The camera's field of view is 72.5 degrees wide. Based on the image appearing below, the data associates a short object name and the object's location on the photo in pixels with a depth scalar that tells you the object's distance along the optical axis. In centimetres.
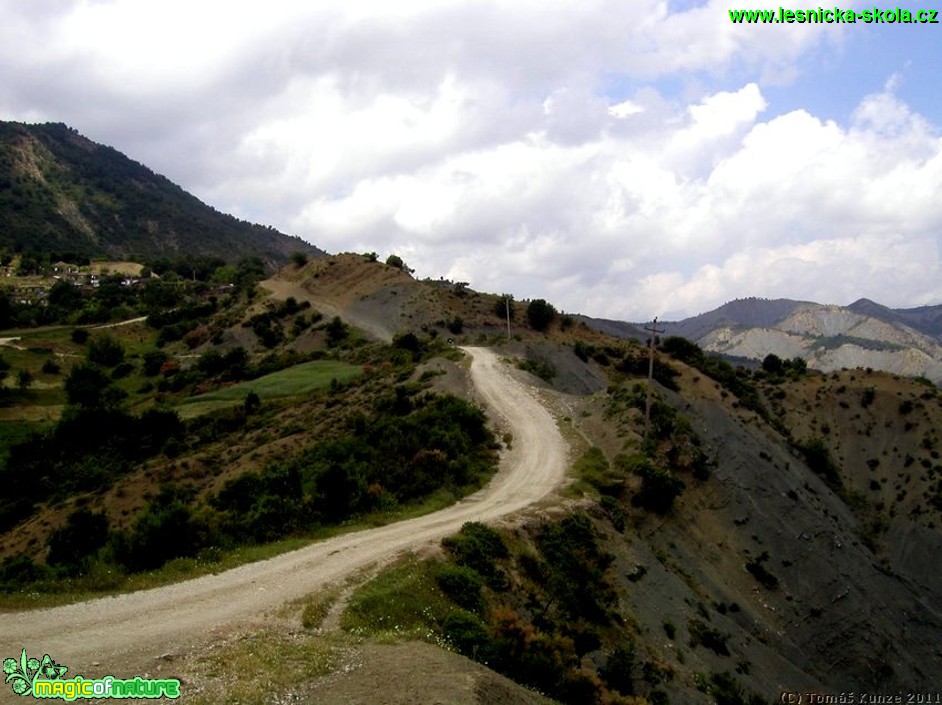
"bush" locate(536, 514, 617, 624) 2112
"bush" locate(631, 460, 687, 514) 3262
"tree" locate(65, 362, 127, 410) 6516
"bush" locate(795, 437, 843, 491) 5622
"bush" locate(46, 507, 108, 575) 2492
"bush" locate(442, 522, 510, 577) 2052
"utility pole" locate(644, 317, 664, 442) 3748
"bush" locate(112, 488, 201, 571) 1992
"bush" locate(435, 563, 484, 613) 1819
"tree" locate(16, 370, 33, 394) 7000
